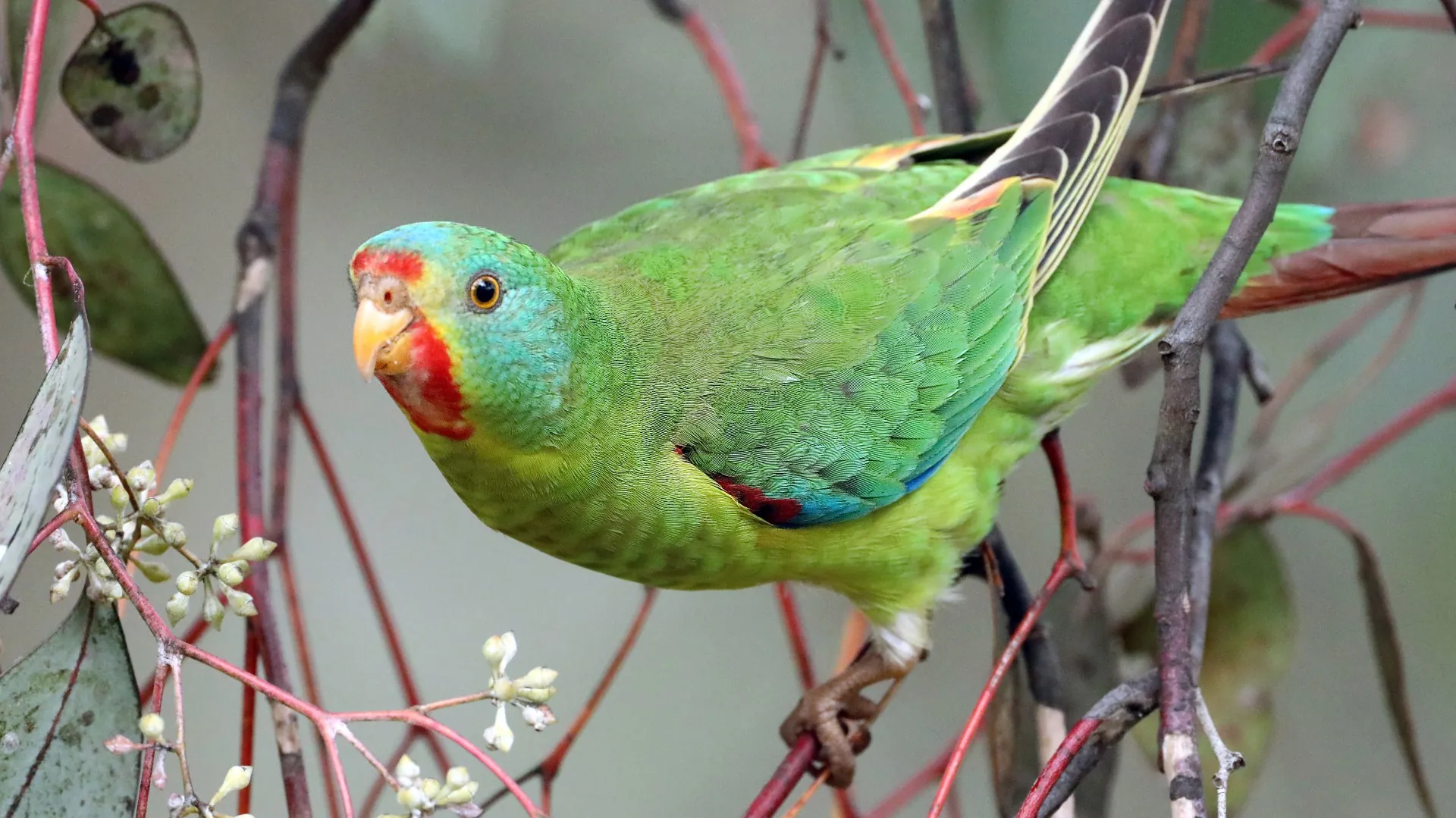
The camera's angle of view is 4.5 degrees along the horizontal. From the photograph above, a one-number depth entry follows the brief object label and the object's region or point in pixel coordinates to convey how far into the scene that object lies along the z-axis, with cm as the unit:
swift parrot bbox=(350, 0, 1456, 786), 290
